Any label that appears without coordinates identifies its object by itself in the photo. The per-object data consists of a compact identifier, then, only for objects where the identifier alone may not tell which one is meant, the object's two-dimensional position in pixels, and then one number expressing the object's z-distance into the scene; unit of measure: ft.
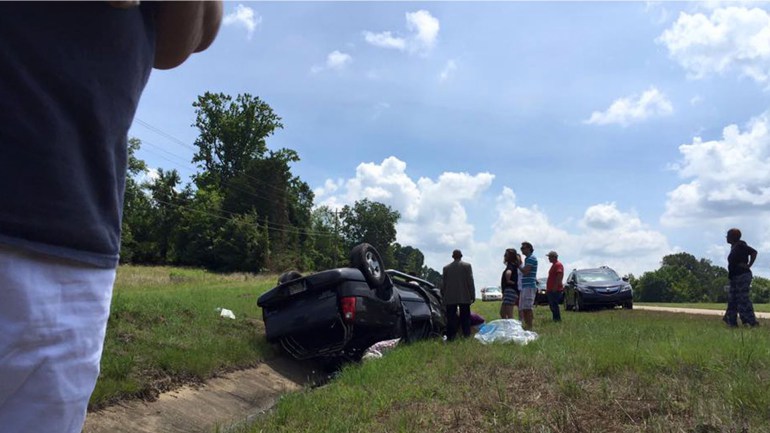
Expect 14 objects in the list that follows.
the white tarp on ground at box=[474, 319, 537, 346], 24.53
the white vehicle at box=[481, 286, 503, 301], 161.05
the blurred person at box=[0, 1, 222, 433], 3.26
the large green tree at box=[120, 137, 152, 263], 184.61
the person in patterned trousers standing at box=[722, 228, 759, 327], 31.09
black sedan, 56.34
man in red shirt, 40.32
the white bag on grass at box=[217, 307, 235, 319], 32.86
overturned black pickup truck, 23.57
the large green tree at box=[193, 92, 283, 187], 230.89
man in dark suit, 32.73
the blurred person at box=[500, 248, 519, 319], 36.37
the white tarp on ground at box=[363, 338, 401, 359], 24.81
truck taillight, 23.18
